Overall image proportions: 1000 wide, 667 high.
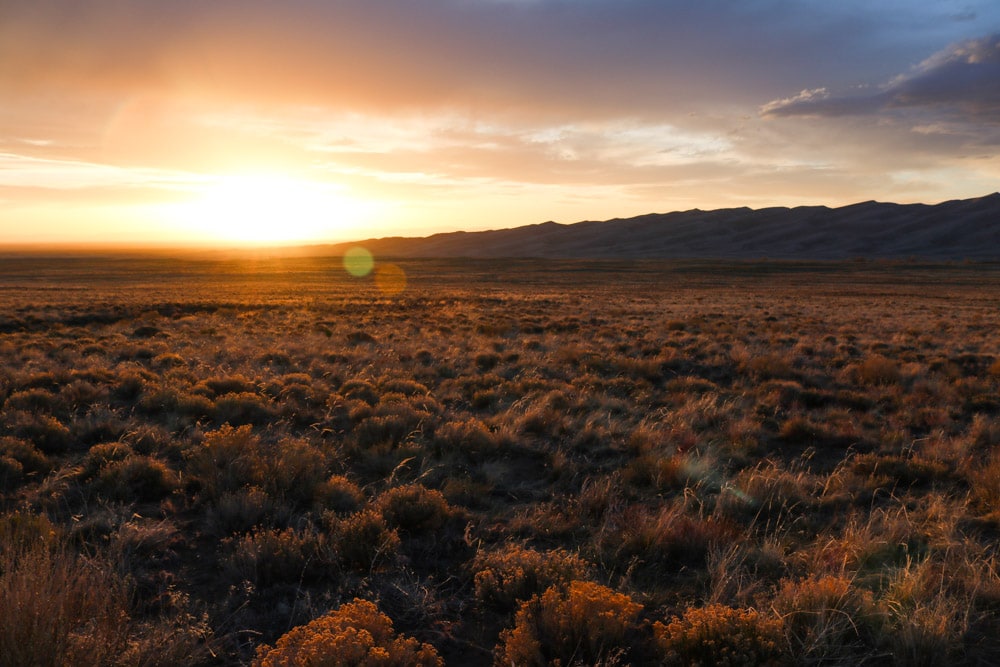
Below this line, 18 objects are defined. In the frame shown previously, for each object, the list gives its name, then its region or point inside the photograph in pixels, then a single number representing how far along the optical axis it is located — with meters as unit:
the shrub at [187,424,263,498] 5.61
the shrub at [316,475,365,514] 5.27
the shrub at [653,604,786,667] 3.03
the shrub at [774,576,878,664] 3.22
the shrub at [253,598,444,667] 2.78
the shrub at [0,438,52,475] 6.00
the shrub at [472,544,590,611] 3.84
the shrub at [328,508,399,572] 4.30
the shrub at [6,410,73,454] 6.77
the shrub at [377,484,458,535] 4.94
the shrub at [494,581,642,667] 3.07
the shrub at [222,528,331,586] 4.09
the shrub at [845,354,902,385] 11.07
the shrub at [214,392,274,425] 8.27
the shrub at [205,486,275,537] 4.89
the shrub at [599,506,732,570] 4.41
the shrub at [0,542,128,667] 2.71
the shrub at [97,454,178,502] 5.48
